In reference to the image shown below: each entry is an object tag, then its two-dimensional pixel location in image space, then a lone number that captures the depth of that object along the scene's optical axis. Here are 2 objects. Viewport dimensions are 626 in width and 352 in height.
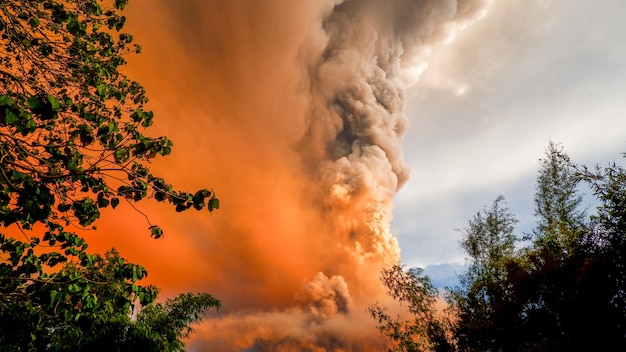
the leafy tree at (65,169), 2.79
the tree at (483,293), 8.85
